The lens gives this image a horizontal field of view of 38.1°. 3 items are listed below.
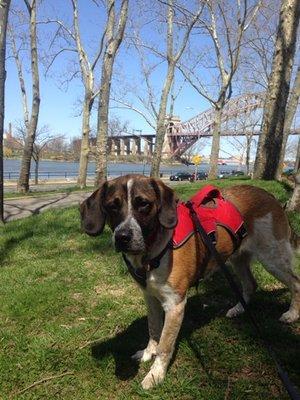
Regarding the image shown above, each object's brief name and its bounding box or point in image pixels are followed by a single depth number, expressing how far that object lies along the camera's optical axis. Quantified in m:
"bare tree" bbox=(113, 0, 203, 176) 24.44
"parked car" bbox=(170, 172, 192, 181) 61.62
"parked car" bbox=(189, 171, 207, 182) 59.70
